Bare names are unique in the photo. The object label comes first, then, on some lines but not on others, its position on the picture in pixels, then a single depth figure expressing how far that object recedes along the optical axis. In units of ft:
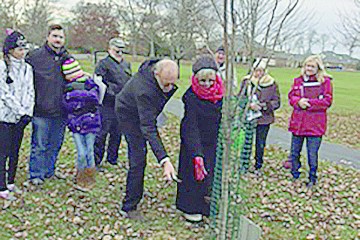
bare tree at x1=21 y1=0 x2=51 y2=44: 76.23
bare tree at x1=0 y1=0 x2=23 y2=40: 55.97
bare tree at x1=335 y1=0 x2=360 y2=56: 56.96
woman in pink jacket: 20.79
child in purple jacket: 18.20
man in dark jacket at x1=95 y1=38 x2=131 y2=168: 21.45
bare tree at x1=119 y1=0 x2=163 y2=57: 52.95
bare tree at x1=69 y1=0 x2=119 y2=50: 131.75
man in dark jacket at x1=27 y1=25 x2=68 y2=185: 17.94
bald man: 14.88
